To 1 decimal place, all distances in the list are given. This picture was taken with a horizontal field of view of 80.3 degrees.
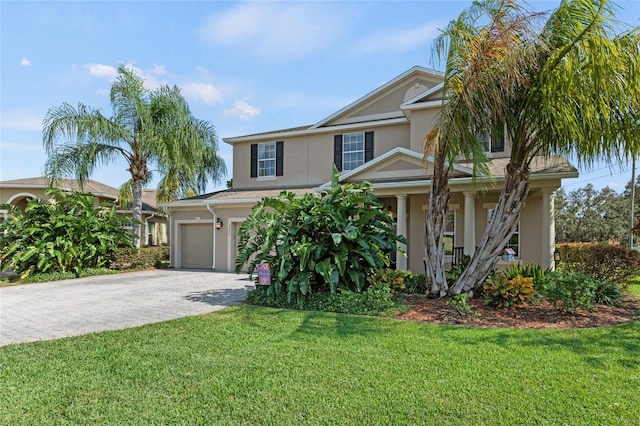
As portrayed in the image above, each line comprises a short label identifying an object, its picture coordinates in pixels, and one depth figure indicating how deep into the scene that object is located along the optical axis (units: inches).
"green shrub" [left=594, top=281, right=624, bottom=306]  299.7
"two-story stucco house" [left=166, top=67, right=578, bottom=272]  446.6
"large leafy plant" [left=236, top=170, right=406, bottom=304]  317.4
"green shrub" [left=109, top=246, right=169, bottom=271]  601.3
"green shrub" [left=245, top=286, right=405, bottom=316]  288.4
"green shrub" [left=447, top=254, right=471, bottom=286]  351.4
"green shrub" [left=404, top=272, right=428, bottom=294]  352.5
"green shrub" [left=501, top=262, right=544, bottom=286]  309.3
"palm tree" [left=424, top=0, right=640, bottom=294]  250.4
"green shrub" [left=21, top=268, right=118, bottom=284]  495.6
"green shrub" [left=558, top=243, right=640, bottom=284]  346.6
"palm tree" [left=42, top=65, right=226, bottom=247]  572.7
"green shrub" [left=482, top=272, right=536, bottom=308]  281.3
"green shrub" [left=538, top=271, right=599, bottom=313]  256.5
